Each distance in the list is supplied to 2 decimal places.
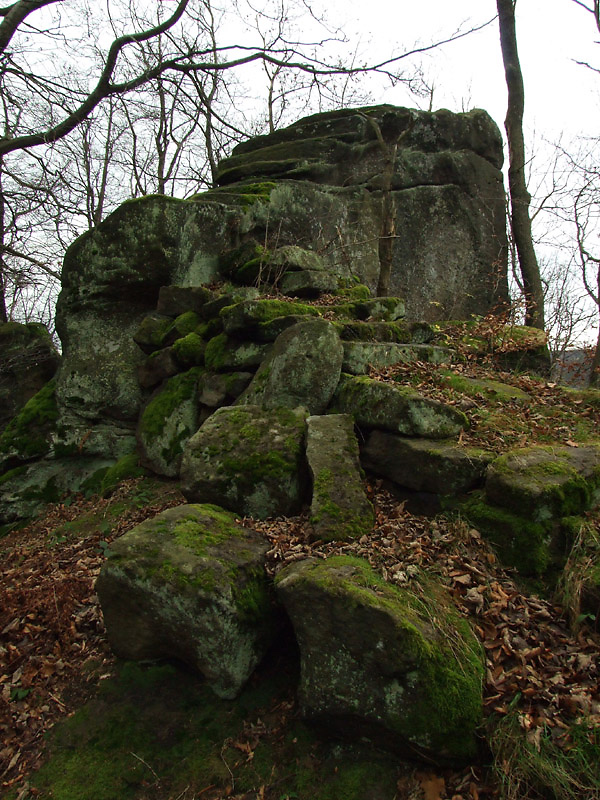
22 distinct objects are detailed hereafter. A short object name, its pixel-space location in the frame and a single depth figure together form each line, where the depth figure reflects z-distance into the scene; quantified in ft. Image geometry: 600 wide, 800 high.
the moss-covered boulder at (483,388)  20.08
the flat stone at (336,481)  13.80
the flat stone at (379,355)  20.86
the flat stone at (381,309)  25.88
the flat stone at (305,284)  28.07
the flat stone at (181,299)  27.71
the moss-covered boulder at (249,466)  15.90
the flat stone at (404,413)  16.35
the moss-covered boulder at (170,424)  23.30
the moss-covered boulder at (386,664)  9.50
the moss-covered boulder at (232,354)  22.45
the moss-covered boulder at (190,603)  11.63
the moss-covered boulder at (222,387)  22.21
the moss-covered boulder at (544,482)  13.10
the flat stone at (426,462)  14.74
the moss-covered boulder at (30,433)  27.91
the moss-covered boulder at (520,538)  12.71
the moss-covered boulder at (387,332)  22.82
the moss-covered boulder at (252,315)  22.34
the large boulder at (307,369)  19.11
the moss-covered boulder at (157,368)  25.93
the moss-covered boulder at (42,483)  26.35
